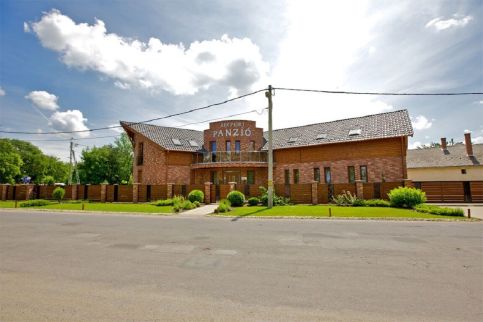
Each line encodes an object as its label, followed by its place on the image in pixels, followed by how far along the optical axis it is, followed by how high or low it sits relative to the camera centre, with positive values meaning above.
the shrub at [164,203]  21.51 -1.43
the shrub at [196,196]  21.75 -0.91
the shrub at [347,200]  18.90 -1.23
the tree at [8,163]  51.06 +4.76
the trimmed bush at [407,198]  16.91 -0.99
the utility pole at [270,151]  18.16 +2.25
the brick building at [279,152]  23.03 +3.16
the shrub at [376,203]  17.91 -1.37
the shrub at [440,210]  13.91 -1.54
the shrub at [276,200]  20.17 -1.26
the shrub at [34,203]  23.11 -1.44
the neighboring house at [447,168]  23.58 +1.57
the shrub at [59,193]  26.53 -0.66
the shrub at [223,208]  17.03 -1.50
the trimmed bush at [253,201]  20.39 -1.30
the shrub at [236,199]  20.02 -1.09
